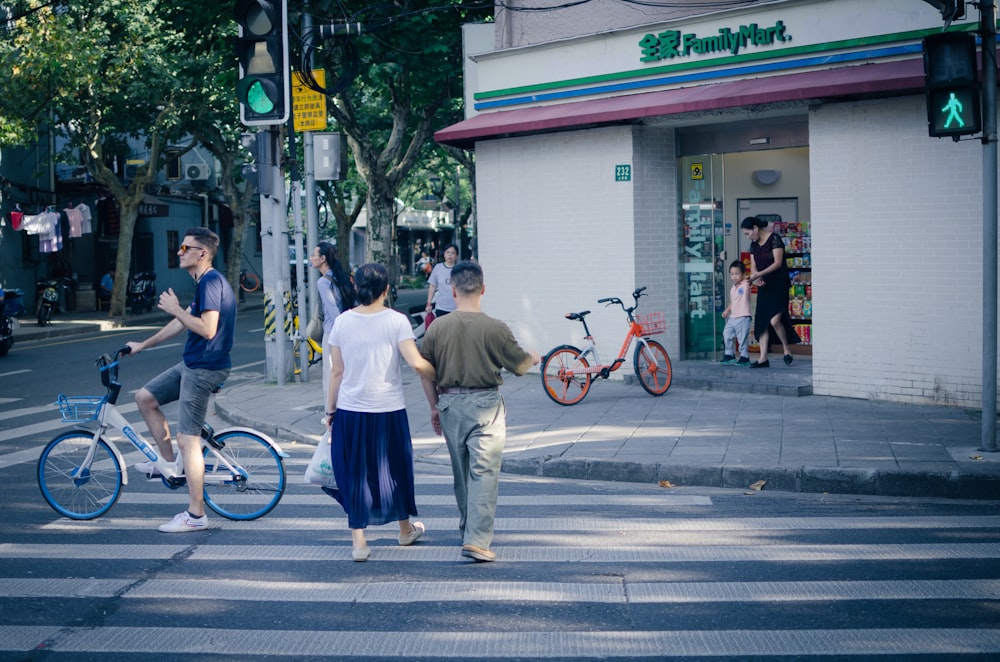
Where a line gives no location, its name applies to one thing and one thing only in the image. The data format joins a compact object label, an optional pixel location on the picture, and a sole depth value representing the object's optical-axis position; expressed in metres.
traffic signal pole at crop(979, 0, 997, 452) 8.45
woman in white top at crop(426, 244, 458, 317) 15.36
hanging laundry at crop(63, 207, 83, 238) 30.69
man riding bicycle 7.05
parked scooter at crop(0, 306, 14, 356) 19.69
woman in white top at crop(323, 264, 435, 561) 6.39
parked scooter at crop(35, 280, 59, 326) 26.31
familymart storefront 11.45
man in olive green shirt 6.38
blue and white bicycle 7.41
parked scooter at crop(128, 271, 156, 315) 31.08
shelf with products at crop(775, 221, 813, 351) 14.53
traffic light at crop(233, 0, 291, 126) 10.45
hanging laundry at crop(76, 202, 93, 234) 31.08
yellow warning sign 14.68
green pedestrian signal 8.32
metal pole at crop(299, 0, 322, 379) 14.67
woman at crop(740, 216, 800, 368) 13.44
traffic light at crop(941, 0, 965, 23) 8.73
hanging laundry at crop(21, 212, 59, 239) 28.88
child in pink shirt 13.57
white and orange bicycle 12.10
